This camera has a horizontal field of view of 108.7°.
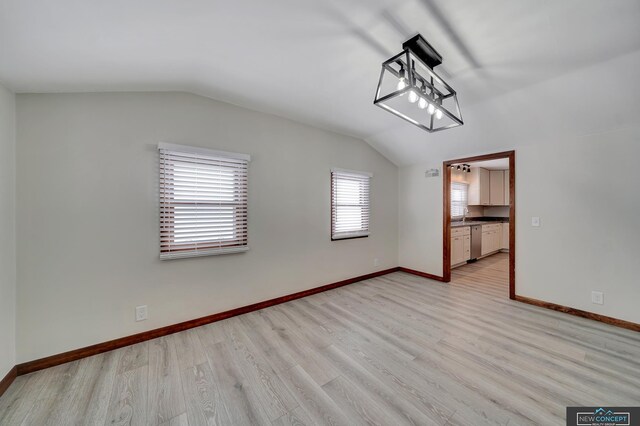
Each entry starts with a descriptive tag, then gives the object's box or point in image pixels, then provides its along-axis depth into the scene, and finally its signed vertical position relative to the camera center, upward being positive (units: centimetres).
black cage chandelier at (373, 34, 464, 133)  173 +119
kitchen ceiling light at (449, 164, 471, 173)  576 +110
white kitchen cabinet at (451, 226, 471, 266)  479 -73
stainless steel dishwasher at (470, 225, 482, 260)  534 -73
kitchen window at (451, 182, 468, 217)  595 +34
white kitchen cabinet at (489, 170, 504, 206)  626 +65
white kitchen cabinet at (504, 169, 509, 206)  637 +66
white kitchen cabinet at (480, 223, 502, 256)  577 -72
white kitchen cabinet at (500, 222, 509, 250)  648 -72
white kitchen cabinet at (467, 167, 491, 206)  602 +63
